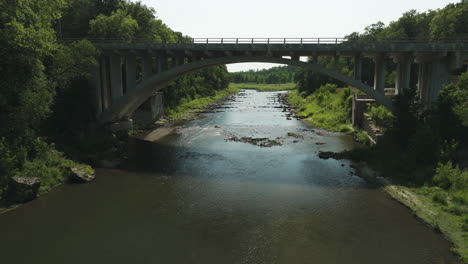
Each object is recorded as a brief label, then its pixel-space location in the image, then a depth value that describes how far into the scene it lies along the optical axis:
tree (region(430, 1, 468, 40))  44.22
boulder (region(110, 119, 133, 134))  33.75
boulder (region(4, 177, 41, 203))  18.07
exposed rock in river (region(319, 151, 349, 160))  27.58
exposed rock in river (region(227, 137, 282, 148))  32.81
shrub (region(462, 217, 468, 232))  14.41
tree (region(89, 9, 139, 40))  34.59
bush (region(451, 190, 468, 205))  16.53
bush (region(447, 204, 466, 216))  15.61
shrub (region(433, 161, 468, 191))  17.64
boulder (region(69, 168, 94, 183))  21.70
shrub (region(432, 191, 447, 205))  17.02
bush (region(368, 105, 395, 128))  28.00
